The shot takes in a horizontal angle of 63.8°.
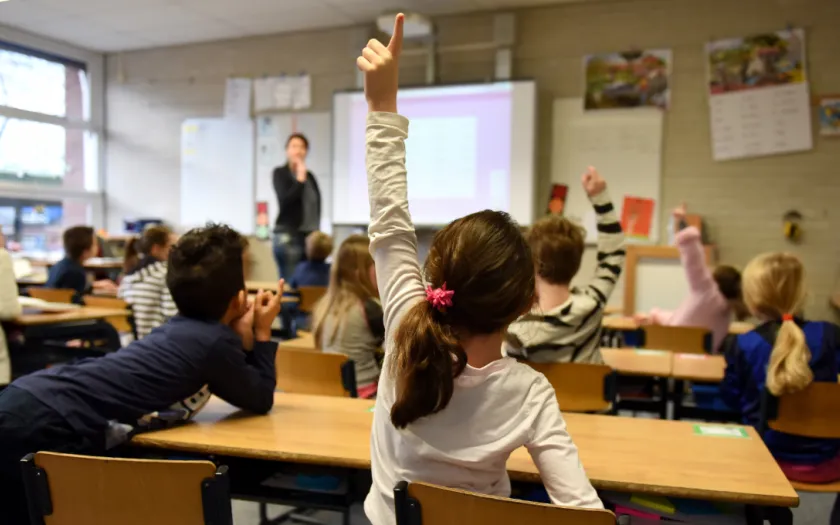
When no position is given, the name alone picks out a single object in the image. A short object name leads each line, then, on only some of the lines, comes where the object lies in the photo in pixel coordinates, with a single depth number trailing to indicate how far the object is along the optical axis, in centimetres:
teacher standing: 551
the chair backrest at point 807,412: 204
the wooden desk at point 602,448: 122
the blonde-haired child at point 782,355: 207
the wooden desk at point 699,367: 242
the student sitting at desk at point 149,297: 358
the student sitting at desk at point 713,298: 351
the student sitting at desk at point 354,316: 270
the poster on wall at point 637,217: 570
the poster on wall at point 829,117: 521
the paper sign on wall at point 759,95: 527
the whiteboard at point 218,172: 725
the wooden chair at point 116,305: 418
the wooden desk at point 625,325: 364
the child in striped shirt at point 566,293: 213
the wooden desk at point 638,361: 241
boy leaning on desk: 148
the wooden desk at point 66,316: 323
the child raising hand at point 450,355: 106
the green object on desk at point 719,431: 155
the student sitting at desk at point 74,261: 480
